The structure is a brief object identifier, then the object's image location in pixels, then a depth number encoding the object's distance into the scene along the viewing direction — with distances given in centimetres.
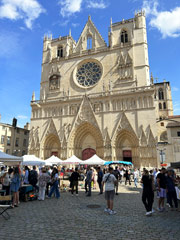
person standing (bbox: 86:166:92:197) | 1081
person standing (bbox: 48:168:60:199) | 1006
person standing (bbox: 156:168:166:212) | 749
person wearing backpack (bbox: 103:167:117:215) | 680
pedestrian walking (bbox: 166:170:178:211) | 771
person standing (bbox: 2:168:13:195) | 898
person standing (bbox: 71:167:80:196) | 1120
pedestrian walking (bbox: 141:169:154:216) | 666
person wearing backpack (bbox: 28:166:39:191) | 1091
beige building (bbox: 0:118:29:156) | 3681
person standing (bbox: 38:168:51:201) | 972
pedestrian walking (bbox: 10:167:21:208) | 799
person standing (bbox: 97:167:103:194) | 1246
